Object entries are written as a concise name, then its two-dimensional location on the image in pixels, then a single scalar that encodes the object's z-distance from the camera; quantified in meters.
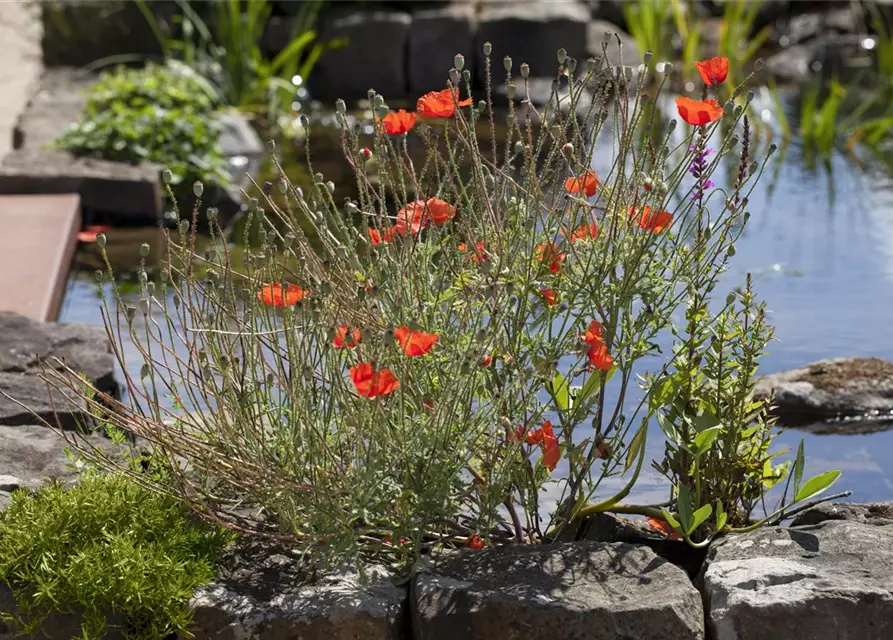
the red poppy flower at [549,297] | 2.87
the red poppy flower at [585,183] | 2.90
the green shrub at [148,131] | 7.14
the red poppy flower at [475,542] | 3.02
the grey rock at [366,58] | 9.72
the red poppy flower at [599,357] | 2.70
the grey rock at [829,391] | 4.52
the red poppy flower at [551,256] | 2.86
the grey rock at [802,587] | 2.67
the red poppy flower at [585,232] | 2.93
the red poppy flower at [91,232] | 6.04
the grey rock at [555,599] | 2.65
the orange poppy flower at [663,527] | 3.17
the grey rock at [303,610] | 2.67
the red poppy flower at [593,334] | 2.70
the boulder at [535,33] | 9.71
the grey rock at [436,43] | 9.65
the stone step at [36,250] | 5.24
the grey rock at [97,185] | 6.74
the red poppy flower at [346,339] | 2.54
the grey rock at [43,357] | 3.72
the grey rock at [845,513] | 3.20
